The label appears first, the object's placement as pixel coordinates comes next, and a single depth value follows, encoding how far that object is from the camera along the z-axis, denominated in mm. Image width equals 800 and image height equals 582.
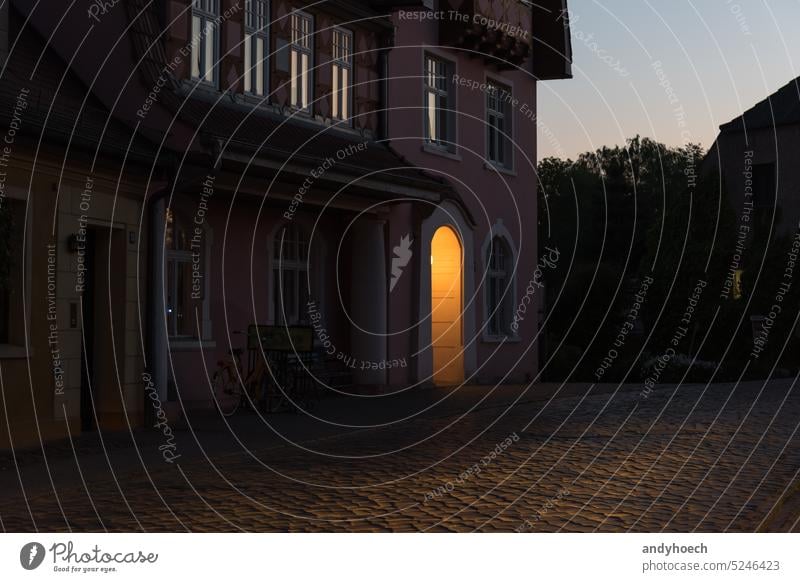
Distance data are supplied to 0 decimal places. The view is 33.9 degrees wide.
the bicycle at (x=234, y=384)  18453
